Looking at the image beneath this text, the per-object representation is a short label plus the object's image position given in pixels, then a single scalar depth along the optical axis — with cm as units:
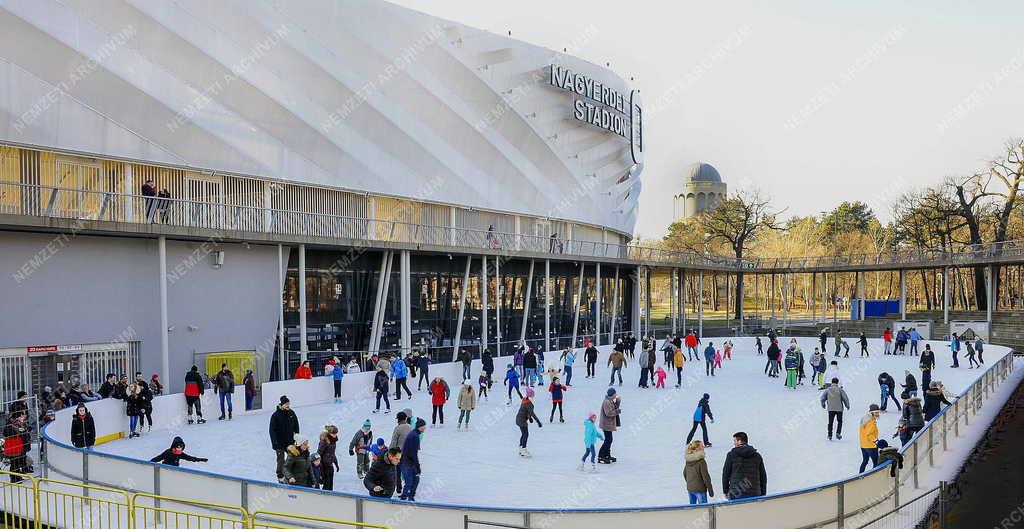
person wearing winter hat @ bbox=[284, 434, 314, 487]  1055
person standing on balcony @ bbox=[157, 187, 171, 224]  2425
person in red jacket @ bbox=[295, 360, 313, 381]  2219
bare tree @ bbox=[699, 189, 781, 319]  6762
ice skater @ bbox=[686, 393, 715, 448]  1518
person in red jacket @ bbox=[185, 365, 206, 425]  1831
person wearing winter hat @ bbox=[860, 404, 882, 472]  1276
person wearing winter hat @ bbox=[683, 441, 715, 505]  1028
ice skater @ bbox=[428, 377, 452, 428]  1752
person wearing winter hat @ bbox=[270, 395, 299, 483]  1245
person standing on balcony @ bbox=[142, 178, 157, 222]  2379
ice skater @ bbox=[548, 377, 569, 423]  1856
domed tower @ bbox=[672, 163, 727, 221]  11788
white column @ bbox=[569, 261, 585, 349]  4497
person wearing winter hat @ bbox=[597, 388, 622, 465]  1410
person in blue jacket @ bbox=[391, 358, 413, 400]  2186
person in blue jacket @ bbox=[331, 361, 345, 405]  2175
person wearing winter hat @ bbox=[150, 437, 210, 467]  1130
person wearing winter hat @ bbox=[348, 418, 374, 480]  1303
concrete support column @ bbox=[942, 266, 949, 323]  4831
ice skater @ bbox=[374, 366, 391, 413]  2005
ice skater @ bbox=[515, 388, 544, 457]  1488
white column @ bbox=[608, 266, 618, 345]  4784
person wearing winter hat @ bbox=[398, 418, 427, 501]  1138
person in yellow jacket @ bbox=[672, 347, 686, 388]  2552
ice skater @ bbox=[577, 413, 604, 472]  1359
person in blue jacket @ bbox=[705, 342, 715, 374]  2853
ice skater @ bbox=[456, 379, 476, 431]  1742
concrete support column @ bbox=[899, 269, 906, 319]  5078
